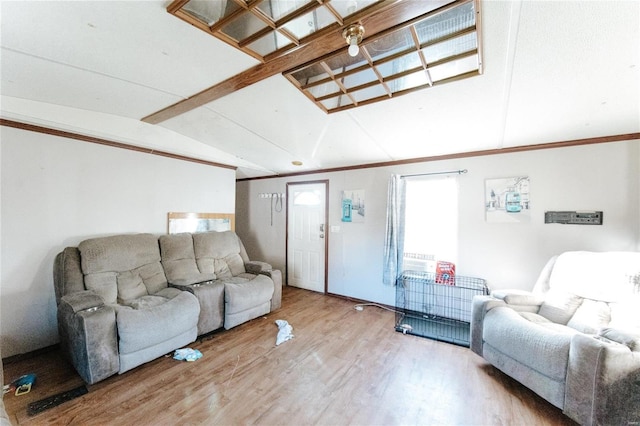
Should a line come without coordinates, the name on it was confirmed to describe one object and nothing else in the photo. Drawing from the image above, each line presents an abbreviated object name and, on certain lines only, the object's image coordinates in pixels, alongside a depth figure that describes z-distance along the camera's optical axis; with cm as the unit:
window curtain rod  325
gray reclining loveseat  202
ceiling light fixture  146
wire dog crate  304
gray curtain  355
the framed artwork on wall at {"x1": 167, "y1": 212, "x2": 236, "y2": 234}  369
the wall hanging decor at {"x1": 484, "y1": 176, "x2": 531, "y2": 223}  291
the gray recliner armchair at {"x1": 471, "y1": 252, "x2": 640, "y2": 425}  147
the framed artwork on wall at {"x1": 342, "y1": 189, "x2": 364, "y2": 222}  402
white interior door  443
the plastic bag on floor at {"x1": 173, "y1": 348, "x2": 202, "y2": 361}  240
